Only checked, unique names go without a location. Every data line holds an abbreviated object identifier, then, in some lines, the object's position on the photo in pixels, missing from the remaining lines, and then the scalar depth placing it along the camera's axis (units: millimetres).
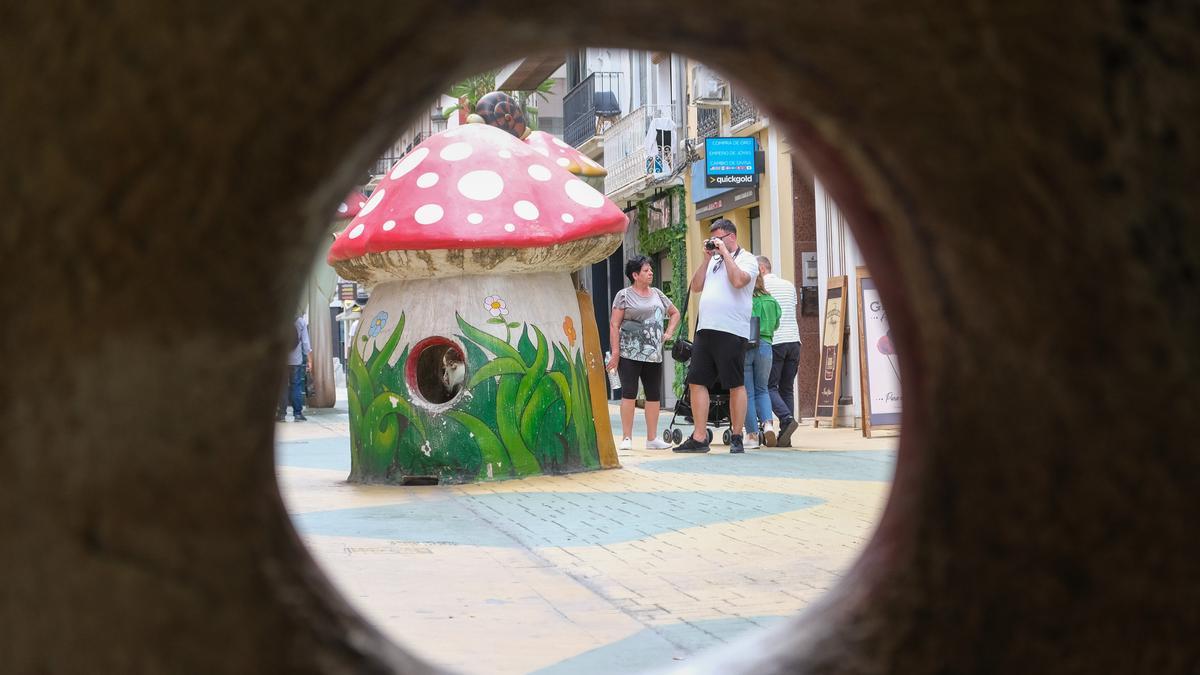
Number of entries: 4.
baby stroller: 11016
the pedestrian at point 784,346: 11609
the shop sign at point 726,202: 18172
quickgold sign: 17844
